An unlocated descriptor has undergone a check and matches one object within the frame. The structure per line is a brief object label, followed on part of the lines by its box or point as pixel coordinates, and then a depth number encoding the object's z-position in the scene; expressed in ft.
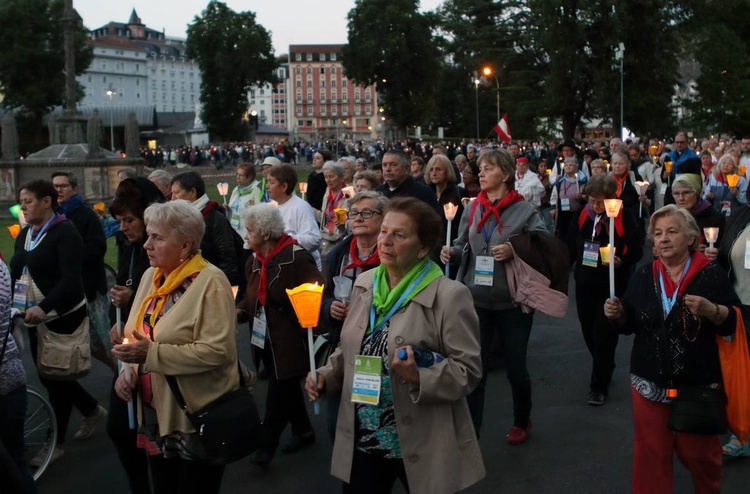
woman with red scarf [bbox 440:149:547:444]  18.80
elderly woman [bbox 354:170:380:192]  26.21
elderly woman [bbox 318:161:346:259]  30.40
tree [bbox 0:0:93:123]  220.84
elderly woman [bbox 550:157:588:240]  41.93
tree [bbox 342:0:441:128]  235.40
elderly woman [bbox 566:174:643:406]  22.17
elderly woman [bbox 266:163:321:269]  24.53
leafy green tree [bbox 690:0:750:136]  149.48
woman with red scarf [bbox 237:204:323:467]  18.39
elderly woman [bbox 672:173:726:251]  23.39
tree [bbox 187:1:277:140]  254.47
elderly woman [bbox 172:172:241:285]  21.76
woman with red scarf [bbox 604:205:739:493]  13.98
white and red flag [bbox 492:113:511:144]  73.20
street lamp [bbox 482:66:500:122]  154.45
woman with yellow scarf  12.42
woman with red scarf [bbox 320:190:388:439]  16.05
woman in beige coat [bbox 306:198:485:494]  11.28
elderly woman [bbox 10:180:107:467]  18.95
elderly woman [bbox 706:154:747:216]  34.53
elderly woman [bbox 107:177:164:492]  14.16
